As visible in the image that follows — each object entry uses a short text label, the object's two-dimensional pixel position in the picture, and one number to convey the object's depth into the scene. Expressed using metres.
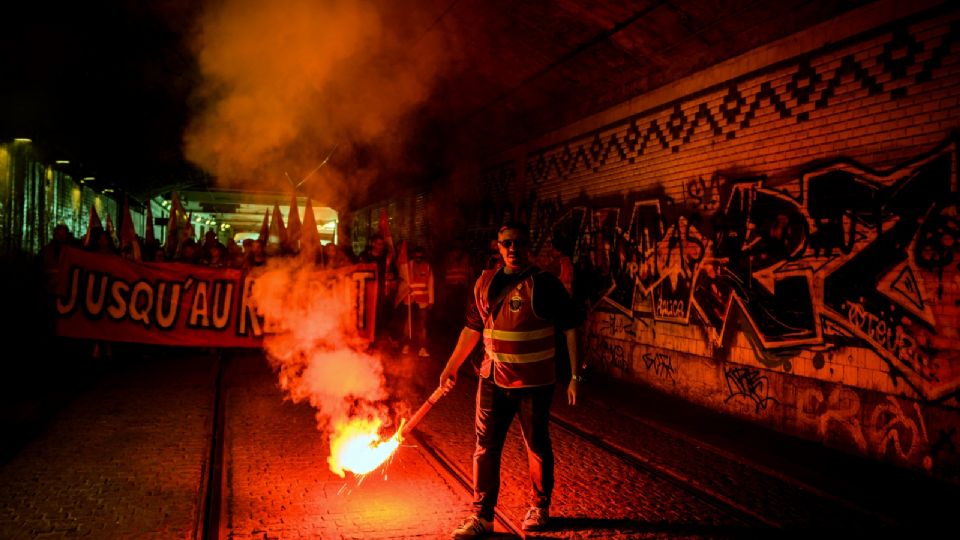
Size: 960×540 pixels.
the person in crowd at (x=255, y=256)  11.08
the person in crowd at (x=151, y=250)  12.12
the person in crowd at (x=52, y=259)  9.80
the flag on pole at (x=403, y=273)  12.28
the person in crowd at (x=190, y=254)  11.53
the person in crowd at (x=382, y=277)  12.34
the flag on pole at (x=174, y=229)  14.33
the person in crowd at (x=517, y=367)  3.99
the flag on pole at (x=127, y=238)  12.12
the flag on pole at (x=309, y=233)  13.11
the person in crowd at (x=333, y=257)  11.87
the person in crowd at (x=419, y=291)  12.12
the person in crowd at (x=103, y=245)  10.62
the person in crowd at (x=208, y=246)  12.27
